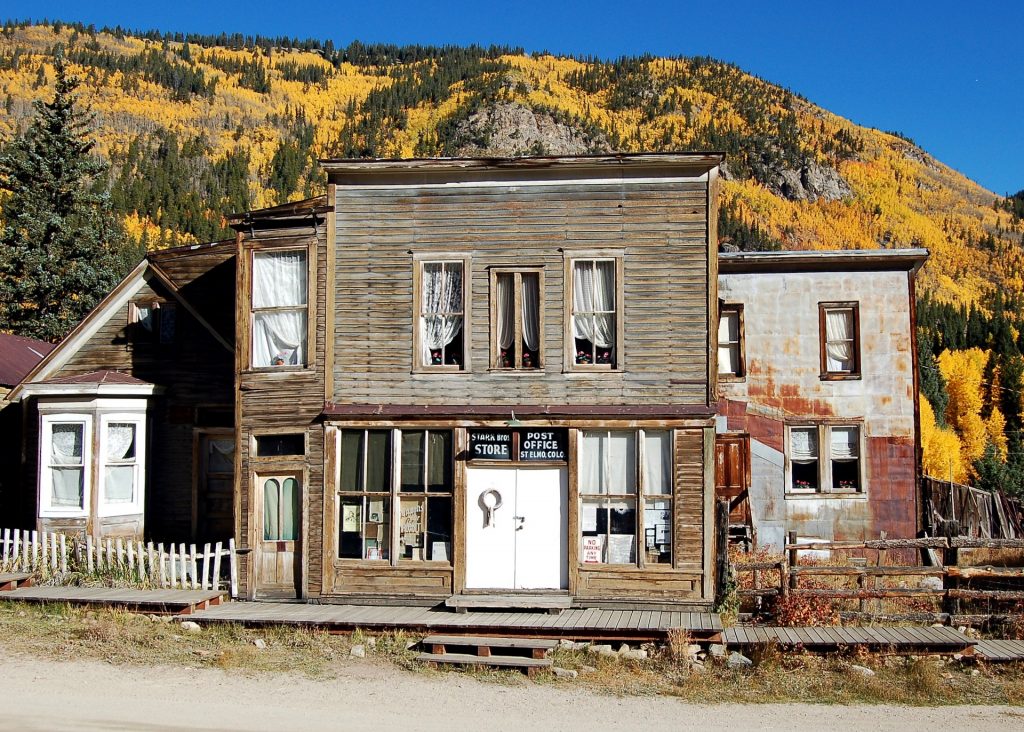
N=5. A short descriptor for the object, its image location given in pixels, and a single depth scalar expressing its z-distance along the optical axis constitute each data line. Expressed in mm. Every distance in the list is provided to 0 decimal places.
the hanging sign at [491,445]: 16812
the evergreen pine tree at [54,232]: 41344
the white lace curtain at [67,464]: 19781
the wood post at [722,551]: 16031
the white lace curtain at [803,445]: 24062
